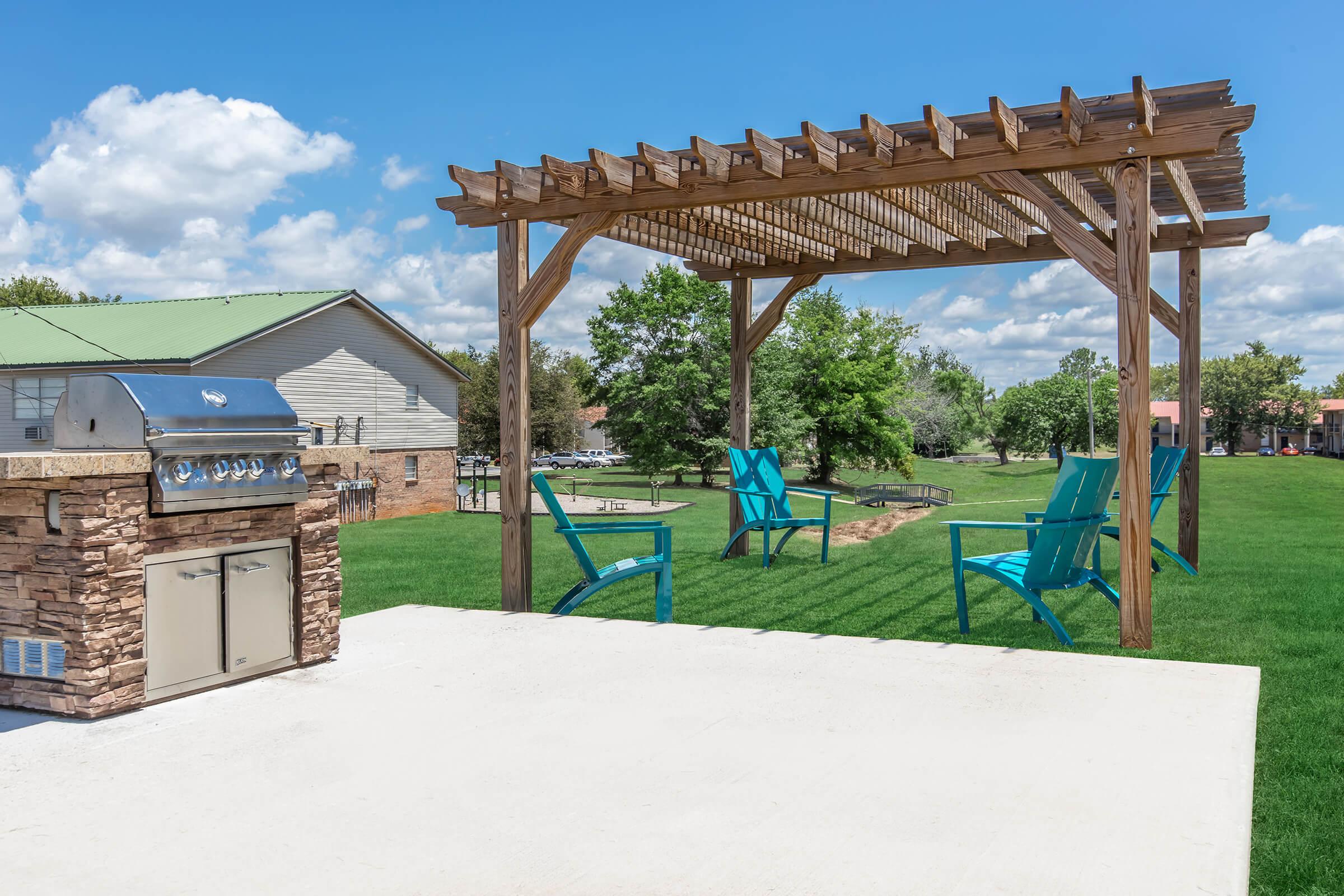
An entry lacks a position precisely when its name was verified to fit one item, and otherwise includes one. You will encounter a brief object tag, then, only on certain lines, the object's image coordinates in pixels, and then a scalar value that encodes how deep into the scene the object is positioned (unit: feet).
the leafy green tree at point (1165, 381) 280.31
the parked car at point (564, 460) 178.09
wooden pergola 17.19
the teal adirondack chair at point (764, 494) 27.76
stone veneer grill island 12.07
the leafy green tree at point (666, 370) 94.84
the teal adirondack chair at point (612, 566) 19.10
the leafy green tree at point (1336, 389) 255.09
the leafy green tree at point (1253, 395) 201.46
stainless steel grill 12.81
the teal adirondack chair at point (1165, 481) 26.25
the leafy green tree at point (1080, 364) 225.97
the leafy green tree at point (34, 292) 130.00
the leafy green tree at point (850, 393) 98.37
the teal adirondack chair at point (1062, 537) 17.29
